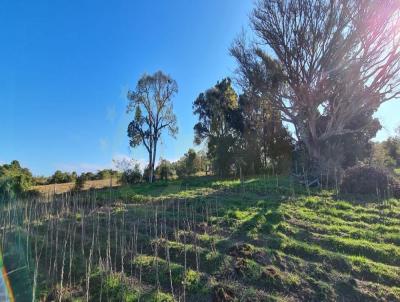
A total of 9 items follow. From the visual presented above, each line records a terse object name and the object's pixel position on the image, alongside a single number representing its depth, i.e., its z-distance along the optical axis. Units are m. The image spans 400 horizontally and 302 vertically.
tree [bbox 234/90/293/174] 22.30
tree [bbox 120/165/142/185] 24.09
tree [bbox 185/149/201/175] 26.86
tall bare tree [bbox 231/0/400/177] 15.67
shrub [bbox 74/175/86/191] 19.87
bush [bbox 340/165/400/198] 11.85
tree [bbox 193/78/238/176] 22.88
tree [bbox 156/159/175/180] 26.30
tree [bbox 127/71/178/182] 26.59
